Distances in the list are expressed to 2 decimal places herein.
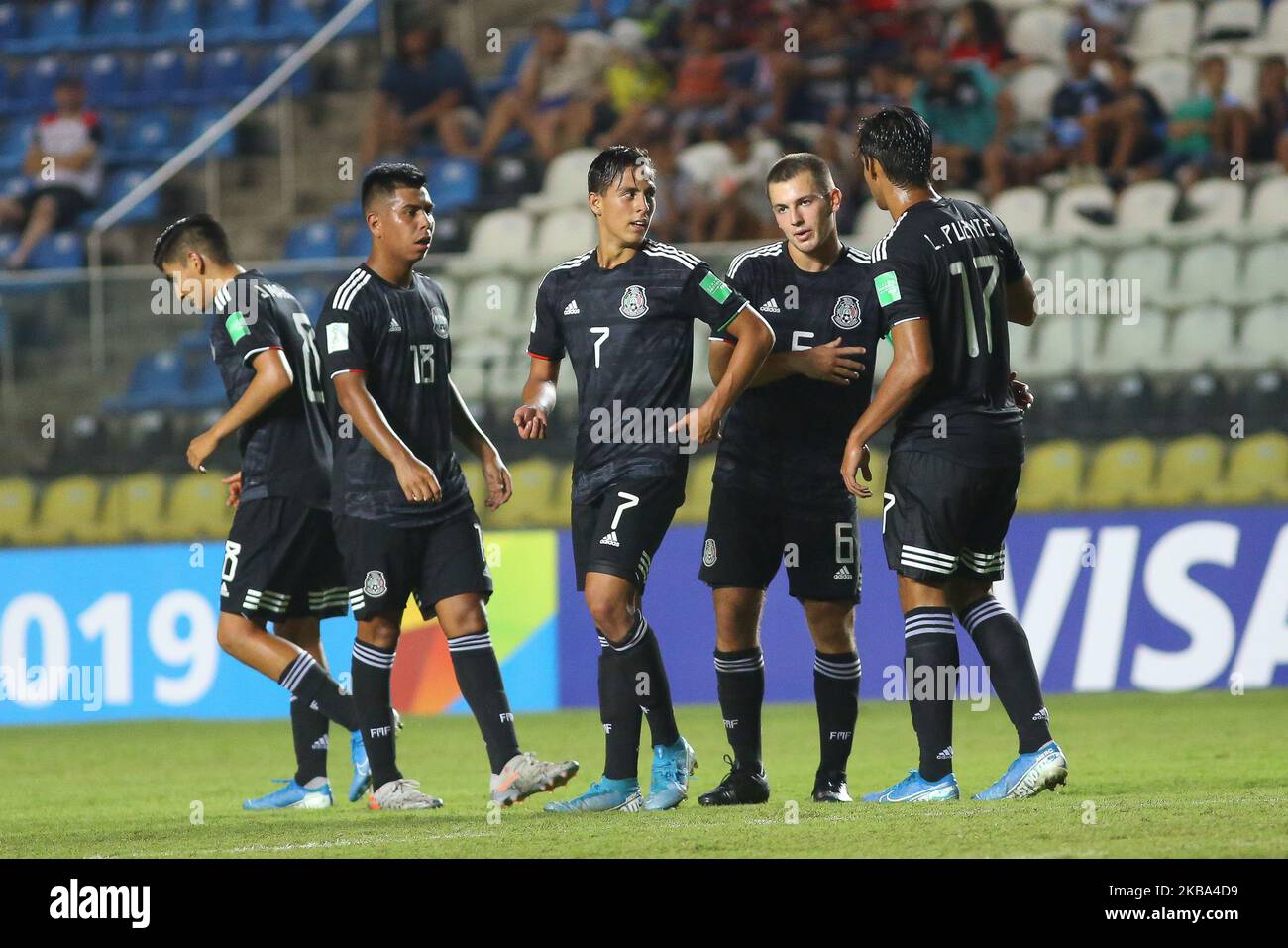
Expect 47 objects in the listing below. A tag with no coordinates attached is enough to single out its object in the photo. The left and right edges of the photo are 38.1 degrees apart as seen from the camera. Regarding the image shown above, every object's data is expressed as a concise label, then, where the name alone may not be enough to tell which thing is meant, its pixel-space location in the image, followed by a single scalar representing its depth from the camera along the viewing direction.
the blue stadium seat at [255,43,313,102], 15.56
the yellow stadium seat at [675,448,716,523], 10.67
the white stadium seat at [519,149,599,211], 13.62
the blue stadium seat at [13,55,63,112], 16.42
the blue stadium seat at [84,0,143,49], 16.64
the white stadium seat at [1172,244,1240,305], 10.23
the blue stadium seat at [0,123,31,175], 15.88
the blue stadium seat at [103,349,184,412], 10.91
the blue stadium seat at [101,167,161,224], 15.21
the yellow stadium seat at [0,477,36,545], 10.88
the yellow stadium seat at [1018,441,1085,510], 10.27
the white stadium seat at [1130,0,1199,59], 14.16
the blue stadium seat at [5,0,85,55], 16.78
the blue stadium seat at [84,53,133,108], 16.17
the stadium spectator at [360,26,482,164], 14.69
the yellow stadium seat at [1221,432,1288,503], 10.01
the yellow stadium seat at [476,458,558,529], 10.69
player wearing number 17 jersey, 5.60
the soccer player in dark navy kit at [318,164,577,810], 6.00
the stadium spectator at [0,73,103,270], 14.91
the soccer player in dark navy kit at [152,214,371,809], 6.67
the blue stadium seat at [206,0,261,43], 16.28
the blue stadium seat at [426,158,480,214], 14.09
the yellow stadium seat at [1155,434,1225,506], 10.05
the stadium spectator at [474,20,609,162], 14.38
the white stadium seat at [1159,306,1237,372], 10.24
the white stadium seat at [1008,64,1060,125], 13.80
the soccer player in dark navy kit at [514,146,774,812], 5.80
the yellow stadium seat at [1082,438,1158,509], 10.11
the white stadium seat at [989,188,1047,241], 12.47
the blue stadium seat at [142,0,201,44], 16.52
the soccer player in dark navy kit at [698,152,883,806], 6.07
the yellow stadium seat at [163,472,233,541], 10.78
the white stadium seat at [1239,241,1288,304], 10.16
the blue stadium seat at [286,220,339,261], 13.97
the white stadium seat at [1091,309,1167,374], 10.27
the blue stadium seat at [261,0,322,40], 16.22
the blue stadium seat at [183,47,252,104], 16.00
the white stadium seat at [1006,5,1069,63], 14.26
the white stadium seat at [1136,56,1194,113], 13.59
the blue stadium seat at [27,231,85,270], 14.62
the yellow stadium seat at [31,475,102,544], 10.83
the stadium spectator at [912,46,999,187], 13.38
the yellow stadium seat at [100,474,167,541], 10.82
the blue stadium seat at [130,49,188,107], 16.12
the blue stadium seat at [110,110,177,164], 15.64
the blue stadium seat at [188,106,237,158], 15.70
